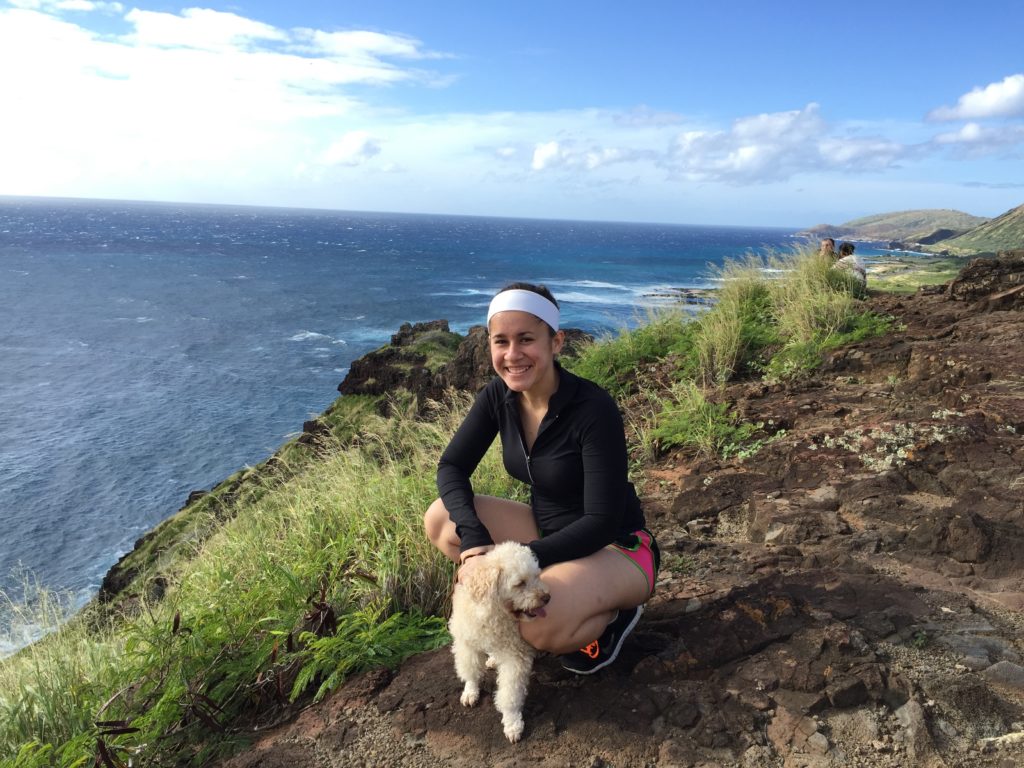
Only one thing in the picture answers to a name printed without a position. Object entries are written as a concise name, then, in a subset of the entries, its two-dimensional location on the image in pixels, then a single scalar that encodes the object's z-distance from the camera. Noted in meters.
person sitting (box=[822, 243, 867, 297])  10.02
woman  2.64
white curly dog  2.42
